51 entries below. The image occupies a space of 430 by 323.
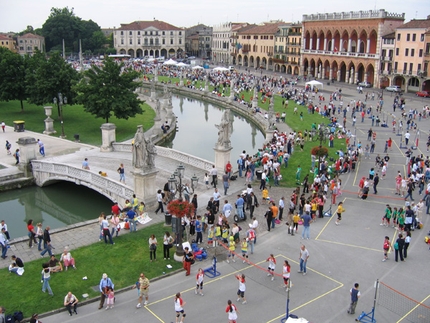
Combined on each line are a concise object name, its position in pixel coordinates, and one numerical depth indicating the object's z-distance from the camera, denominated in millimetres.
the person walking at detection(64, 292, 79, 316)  13359
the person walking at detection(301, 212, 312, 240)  18516
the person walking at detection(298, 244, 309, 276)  15748
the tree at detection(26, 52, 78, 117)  42500
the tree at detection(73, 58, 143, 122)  38625
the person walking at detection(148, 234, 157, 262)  16422
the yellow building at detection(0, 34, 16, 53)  130587
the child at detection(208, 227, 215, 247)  18016
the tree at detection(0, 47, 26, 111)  46000
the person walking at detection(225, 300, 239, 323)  12617
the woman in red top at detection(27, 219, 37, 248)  17688
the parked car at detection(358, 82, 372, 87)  73050
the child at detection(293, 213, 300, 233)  19422
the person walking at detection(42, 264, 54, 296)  14156
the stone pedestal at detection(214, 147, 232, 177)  25906
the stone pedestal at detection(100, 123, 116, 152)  31464
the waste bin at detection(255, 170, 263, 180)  26325
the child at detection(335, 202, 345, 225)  20547
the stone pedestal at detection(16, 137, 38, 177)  28000
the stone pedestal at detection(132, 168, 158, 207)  21405
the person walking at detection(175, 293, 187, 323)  12859
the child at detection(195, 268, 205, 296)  14384
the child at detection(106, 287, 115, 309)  13758
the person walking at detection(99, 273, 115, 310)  13727
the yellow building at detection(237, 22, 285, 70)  104438
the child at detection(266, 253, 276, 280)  15629
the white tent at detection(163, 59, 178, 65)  90325
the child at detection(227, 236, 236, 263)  16817
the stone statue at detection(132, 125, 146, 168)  21188
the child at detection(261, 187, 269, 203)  22547
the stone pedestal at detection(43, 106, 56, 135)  38438
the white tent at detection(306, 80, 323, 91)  62281
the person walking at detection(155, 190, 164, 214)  20977
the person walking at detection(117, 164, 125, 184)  24744
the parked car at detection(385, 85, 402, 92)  67438
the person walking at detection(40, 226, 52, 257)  16859
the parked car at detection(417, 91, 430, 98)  62406
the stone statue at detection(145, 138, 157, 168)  21344
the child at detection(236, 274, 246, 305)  13945
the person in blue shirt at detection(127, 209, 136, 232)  19203
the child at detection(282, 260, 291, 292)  14843
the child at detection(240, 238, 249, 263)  16844
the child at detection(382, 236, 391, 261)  16875
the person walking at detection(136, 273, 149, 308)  13766
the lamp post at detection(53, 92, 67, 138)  41844
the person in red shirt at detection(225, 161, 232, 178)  25547
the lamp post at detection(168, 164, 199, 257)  16631
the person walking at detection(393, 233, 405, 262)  16859
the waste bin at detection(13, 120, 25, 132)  38531
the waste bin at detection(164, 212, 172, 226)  19633
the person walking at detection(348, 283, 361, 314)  13508
